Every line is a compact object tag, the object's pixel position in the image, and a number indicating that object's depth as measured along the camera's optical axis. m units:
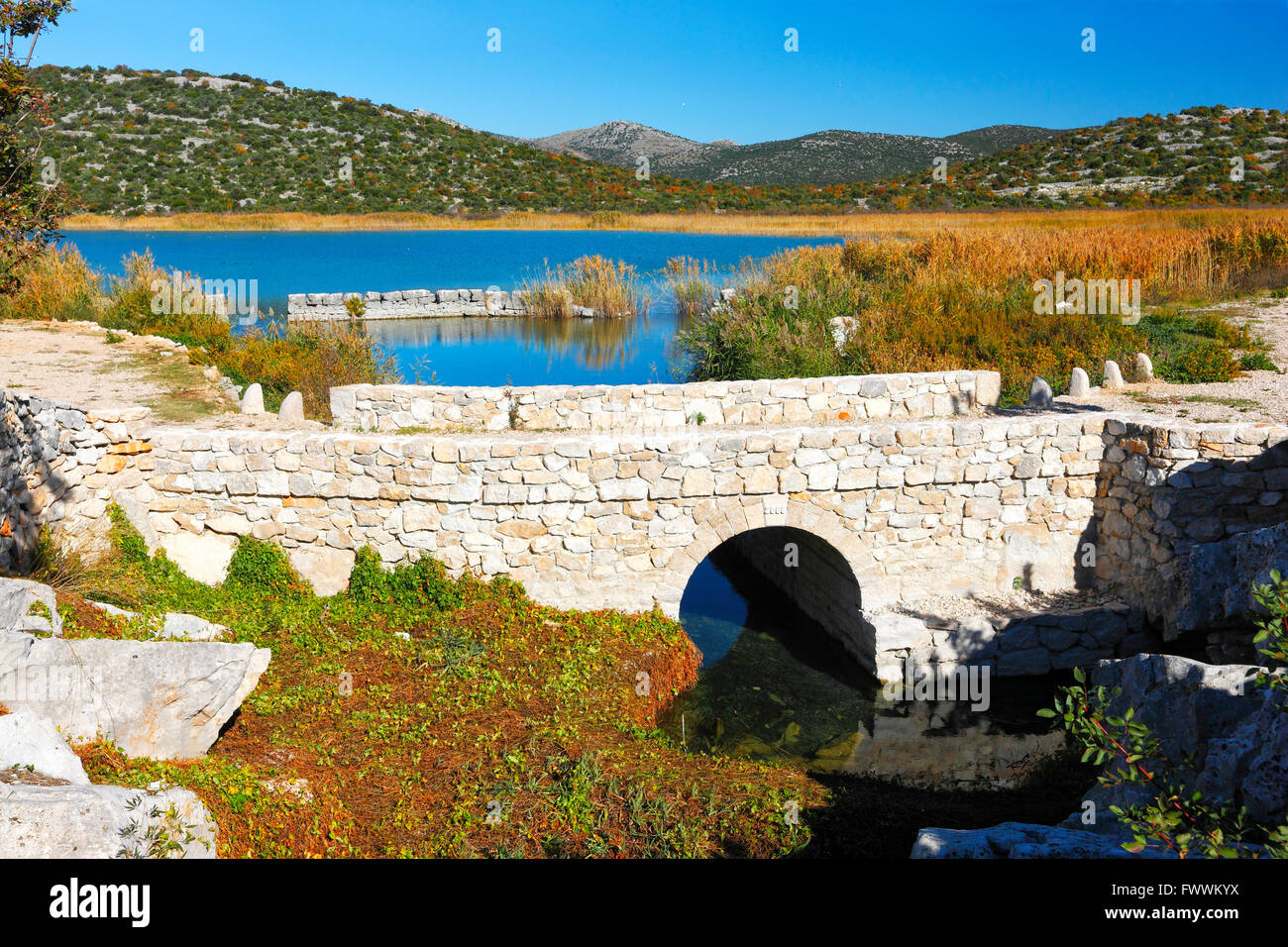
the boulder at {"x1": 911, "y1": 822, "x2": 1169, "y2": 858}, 3.61
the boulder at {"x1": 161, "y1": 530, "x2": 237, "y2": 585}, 8.30
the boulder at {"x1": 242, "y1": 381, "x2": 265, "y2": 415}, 10.74
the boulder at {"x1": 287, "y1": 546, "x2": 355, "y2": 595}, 8.32
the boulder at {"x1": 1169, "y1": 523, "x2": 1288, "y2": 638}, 6.85
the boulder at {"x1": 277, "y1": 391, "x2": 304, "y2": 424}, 10.29
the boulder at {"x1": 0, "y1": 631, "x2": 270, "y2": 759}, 4.52
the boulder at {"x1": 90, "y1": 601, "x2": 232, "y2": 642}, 6.22
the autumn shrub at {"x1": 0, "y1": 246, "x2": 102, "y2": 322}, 15.21
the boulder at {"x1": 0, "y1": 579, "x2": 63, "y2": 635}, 4.86
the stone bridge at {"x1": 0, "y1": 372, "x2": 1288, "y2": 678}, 8.07
